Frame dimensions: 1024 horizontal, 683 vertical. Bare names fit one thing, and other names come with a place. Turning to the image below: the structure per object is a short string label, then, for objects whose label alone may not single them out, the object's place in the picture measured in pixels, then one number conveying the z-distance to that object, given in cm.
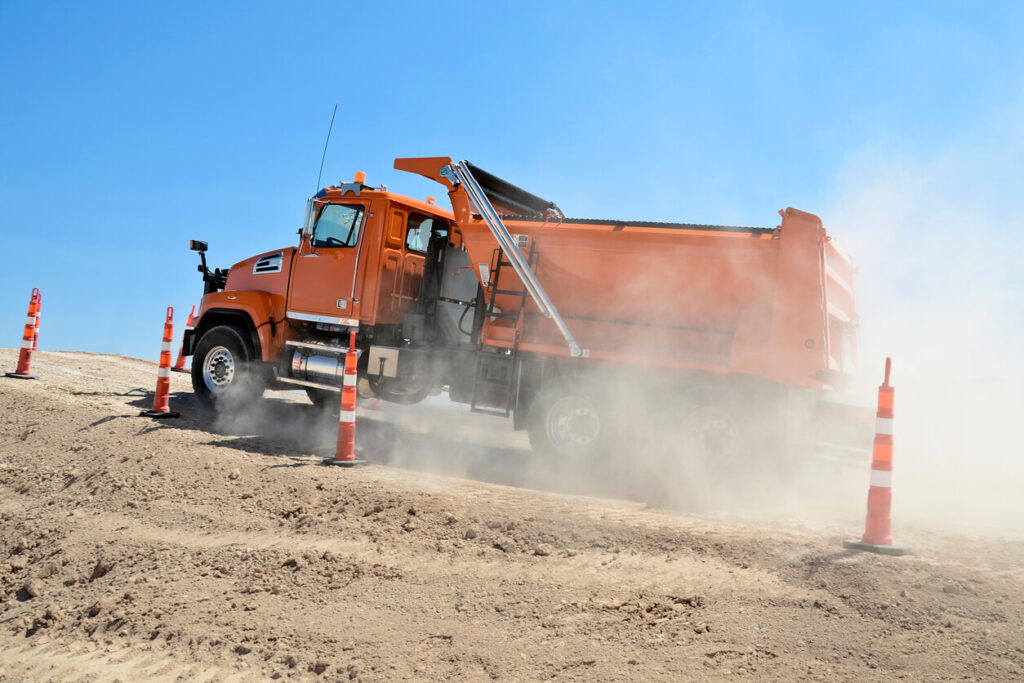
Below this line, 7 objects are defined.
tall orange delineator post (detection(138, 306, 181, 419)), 899
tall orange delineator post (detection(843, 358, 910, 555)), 500
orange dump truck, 749
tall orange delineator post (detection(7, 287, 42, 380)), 1153
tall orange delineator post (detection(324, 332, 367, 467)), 723
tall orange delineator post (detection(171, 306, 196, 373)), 1577
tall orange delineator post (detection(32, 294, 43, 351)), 1172
